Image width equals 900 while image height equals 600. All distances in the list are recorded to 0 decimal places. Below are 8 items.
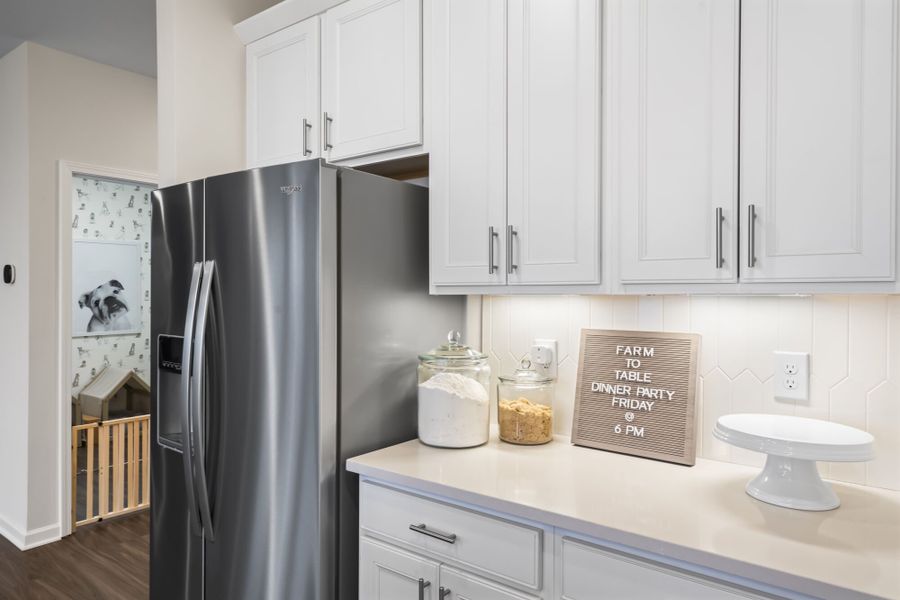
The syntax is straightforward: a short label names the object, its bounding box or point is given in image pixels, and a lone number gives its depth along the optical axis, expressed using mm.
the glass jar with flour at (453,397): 1702
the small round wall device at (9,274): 3391
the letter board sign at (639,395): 1615
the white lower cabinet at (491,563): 1109
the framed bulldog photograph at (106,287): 4898
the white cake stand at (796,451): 1159
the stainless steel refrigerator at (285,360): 1600
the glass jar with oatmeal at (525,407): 1759
